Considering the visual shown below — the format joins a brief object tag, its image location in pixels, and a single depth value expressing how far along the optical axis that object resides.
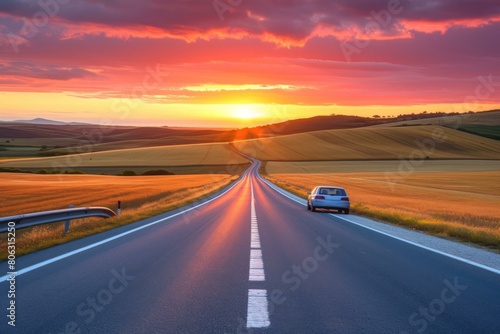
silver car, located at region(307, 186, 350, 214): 27.16
